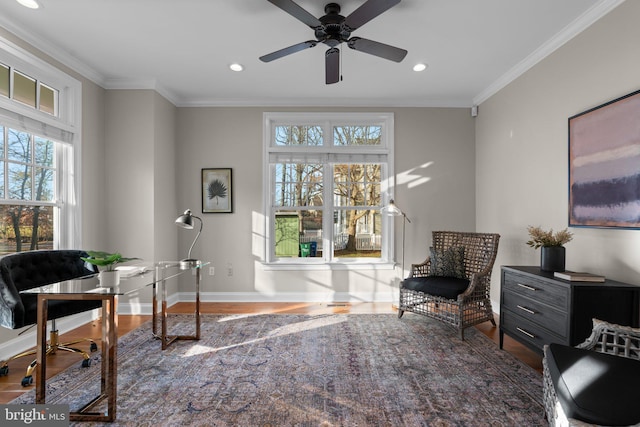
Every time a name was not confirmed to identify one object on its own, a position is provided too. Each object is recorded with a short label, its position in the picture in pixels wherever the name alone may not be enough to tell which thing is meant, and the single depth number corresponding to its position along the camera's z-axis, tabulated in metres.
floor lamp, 4.31
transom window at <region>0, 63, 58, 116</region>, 2.98
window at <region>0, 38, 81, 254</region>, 2.98
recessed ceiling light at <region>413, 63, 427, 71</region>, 3.66
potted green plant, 2.08
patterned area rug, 2.06
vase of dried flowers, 2.72
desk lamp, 3.12
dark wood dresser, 2.27
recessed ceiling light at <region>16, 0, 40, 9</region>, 2.59
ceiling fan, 2.24
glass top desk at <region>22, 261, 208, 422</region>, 1.92
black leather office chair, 2.32
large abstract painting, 2.37
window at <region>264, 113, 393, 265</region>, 4.79
